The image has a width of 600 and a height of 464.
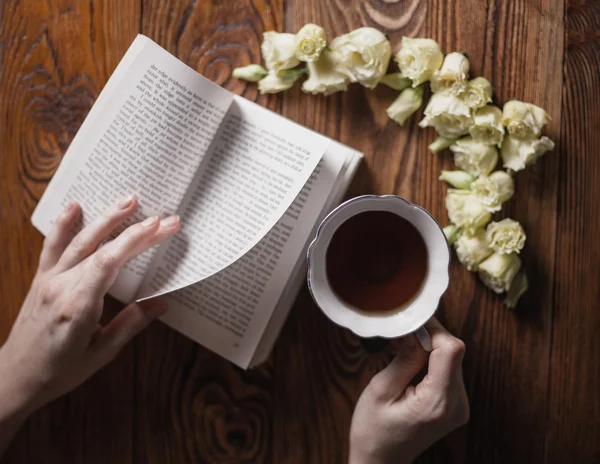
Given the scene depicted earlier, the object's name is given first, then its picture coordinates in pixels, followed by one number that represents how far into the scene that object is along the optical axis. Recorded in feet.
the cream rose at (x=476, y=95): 2.40
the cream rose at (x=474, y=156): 2.44
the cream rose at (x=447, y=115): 2.40
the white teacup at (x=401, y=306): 2.21
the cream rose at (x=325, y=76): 2.48
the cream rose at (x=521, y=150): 2.40
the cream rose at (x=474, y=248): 2.44
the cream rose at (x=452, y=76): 2.40
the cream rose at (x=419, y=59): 2.40
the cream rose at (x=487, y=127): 2.40
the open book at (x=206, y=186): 2.41
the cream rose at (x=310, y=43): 2.40
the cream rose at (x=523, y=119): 2.37
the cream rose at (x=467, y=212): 2.41
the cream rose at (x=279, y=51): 2.47
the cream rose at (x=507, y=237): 2.40
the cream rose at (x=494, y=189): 2.40
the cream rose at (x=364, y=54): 2.40
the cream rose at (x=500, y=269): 2.43
